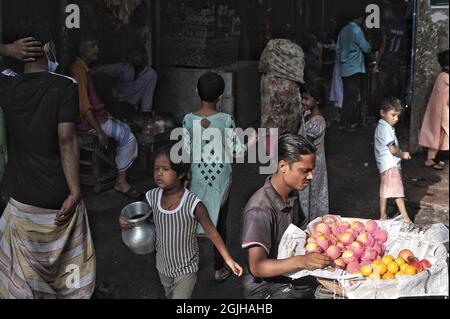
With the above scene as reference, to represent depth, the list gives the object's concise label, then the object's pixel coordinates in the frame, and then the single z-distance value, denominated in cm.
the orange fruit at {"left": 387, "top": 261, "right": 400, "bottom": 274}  303
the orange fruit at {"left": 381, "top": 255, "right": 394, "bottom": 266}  311
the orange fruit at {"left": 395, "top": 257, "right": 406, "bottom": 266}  309
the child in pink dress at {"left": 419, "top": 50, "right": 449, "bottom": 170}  641
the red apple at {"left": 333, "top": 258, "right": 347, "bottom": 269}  310
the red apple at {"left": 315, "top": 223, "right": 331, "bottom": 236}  334
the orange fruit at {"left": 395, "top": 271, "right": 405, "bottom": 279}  297
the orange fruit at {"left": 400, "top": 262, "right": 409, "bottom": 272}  303
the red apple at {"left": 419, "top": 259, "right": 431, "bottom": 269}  305
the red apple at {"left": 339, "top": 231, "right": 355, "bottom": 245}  329
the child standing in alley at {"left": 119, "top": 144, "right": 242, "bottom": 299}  325
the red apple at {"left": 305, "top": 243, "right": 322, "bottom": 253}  314
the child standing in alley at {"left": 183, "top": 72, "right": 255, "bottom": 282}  391
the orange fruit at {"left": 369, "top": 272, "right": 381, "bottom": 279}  300
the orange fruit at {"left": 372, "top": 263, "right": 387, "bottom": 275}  302
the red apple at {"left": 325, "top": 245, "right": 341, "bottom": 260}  314
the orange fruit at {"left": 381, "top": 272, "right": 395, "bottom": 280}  299
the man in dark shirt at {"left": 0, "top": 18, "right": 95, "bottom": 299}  337
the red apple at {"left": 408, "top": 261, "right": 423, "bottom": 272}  302
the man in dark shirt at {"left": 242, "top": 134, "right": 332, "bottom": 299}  282
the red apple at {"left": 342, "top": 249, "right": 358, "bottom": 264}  313
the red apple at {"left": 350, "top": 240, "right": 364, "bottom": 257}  316
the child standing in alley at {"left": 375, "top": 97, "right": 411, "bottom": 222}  475
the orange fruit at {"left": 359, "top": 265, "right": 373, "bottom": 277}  301
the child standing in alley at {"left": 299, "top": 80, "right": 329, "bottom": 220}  458
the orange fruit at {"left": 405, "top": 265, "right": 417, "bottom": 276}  298
